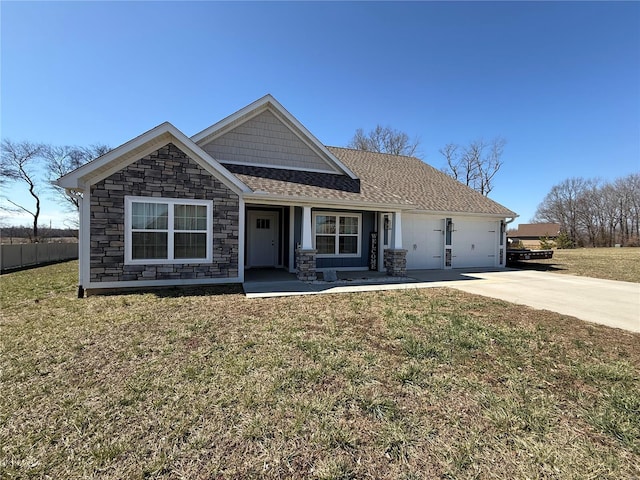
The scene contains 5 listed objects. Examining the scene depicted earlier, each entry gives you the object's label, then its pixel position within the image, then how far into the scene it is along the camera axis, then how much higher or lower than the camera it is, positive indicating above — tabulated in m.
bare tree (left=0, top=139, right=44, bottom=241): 28.34 +7.50
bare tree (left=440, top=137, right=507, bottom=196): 33.28 +9.99
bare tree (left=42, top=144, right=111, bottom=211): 31.25 +9.25
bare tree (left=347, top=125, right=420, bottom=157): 28.81 +10.50
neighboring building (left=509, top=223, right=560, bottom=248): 50.75 +2.48
